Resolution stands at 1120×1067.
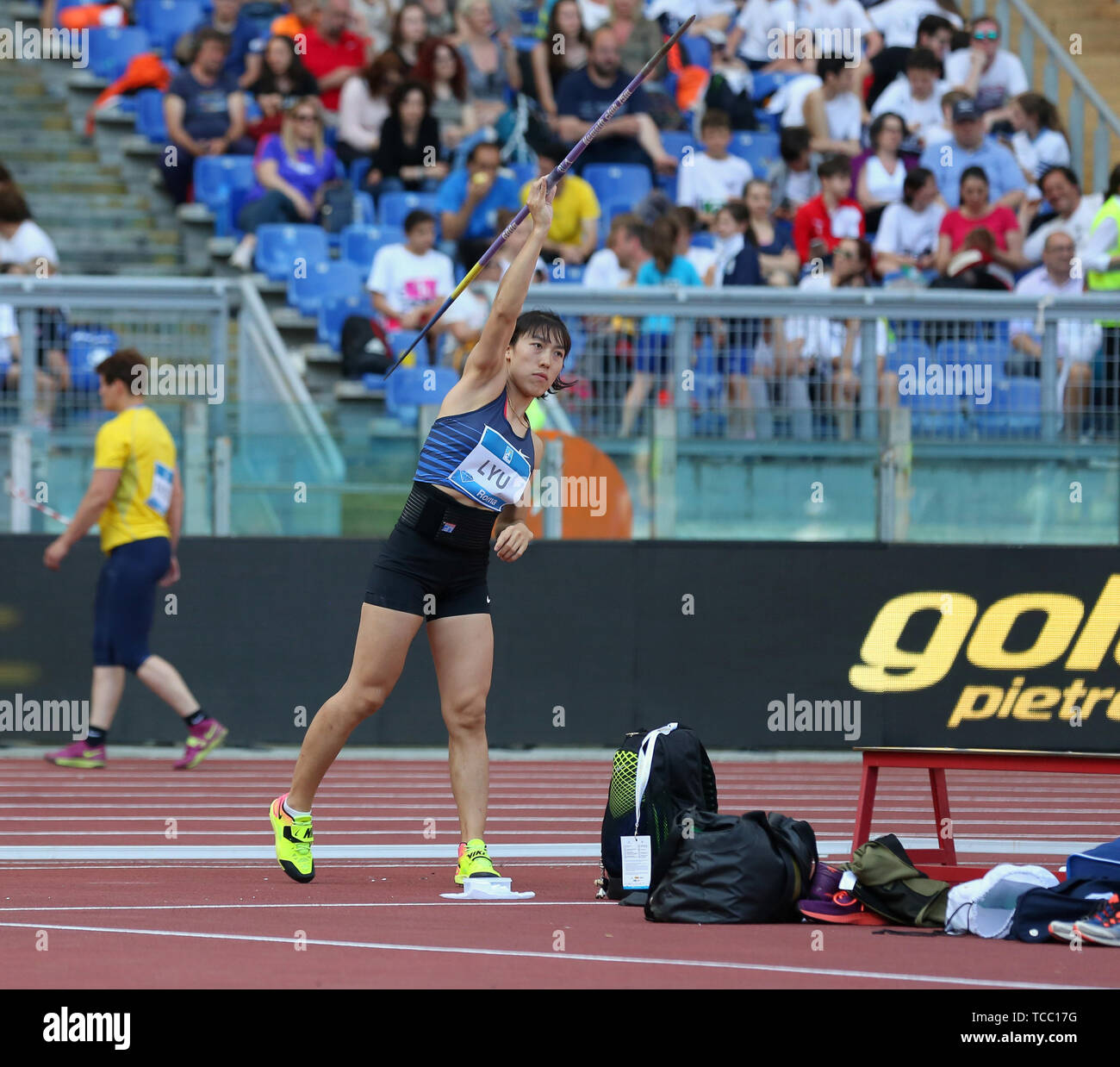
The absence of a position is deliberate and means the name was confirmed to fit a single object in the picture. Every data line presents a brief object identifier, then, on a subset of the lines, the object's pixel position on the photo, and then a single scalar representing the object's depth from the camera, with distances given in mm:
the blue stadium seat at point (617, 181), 16812
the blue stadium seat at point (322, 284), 15844
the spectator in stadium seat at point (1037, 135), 17328
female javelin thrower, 7066
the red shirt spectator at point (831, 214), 15680
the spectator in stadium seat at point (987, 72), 17953
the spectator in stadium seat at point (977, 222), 15516
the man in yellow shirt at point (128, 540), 11750
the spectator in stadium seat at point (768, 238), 15062
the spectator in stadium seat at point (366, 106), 17312
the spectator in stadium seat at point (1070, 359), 13023
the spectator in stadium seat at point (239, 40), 17484
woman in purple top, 16359
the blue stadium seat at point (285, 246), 16156
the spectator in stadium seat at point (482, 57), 18125
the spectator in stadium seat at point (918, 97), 17625
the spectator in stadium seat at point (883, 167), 16469
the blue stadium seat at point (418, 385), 13867
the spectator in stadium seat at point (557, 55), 17391
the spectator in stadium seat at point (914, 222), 15805
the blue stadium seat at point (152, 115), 17953
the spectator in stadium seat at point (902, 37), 18031
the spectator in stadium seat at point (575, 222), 15531
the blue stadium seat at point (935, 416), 12984
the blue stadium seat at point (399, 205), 16469
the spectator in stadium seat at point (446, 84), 17703
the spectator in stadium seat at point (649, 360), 13023
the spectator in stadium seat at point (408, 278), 14812
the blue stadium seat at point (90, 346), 13094
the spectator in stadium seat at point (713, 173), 16500
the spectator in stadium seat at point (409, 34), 17625
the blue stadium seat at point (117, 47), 18922
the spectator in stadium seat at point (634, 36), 18984
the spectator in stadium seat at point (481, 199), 15914
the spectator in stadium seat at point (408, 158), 16750
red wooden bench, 7012
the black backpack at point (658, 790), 6848
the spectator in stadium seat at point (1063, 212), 15812
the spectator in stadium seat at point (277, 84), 17125
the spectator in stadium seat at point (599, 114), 17094
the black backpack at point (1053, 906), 6000
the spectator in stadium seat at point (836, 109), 17359
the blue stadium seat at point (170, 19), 18922
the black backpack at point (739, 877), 6414
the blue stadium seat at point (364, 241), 15945
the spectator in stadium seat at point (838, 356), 13000
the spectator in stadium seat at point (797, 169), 16828
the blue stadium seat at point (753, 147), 17344
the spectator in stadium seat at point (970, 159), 16672
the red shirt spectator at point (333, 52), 17969
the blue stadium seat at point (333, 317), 15594
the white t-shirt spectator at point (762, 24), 18766
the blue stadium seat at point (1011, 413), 12953
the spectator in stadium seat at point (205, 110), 17203
